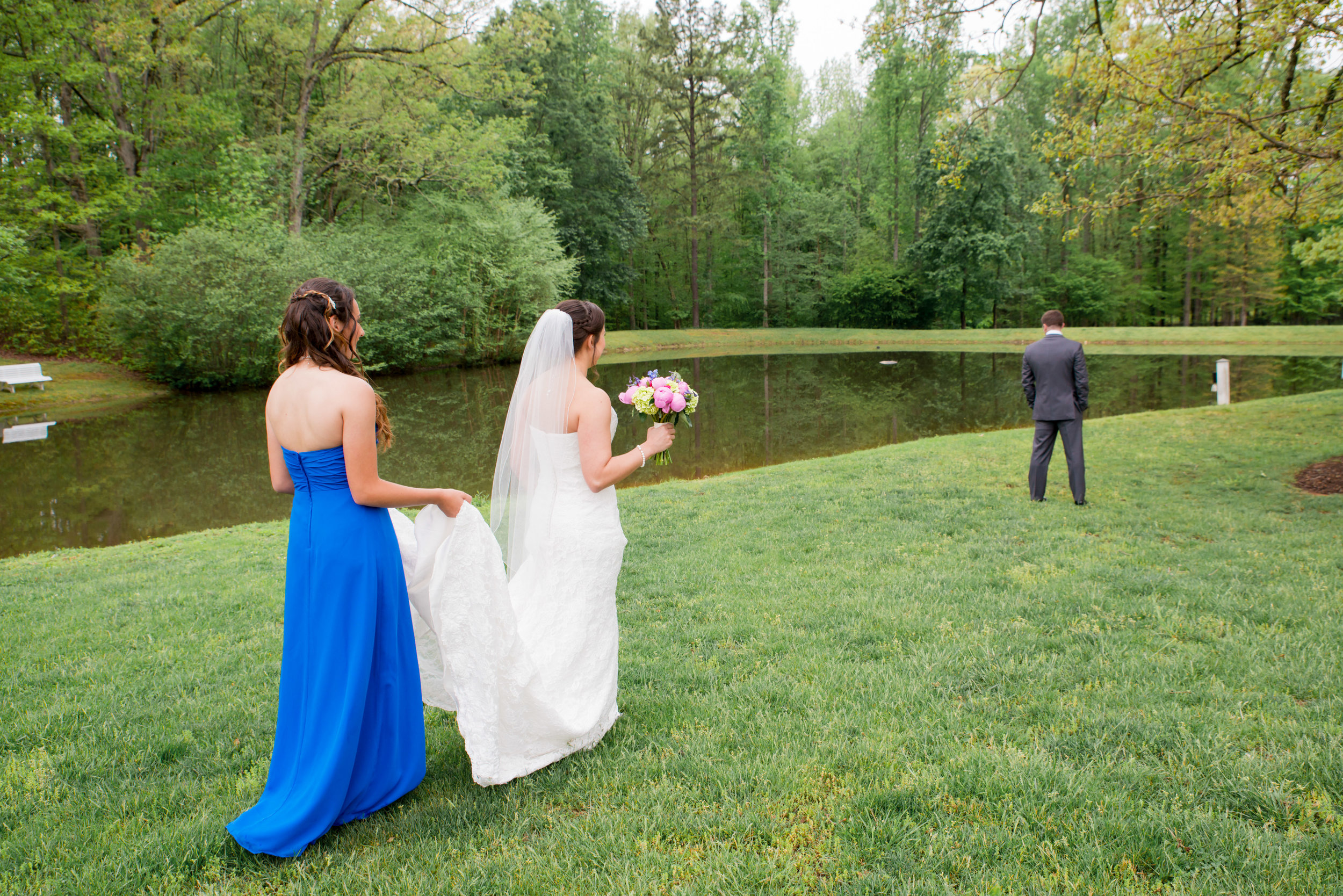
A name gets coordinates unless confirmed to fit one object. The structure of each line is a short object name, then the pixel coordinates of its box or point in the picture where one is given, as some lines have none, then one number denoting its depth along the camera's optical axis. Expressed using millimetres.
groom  9078
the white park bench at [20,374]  22547
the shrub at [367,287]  25266
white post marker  19078
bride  3447
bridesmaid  3080
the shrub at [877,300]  50219
